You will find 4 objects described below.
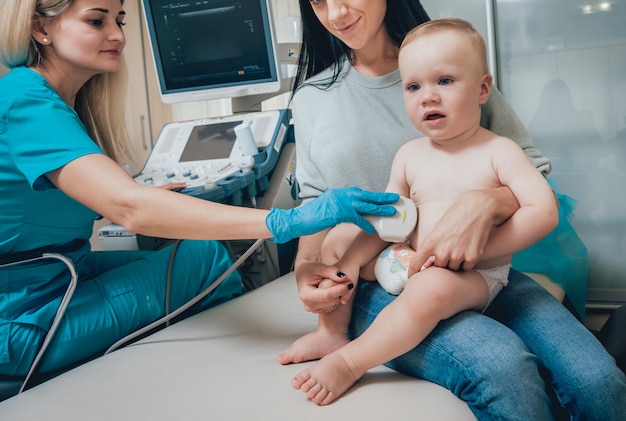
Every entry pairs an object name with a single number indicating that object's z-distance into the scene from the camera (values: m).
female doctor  1.08
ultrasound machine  1.98
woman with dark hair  0.88
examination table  0.89
